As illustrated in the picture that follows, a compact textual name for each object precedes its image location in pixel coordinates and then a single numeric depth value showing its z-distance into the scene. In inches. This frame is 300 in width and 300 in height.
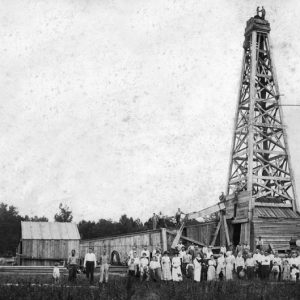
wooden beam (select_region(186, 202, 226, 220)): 1450.5
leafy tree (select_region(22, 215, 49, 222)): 4058.8
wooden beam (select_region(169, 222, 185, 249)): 1337.4
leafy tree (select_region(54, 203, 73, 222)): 4021.2
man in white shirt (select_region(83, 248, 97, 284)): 832.5
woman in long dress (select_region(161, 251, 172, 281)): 853.8
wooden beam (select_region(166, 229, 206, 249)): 1372.7
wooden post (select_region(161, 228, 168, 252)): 1304.1
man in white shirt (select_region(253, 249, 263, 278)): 962.2
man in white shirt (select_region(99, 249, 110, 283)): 784.9
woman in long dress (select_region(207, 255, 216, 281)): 904.1
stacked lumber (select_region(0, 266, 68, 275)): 1101.4
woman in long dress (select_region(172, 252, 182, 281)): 848.3
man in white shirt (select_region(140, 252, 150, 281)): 880.3
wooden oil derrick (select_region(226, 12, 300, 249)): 1375.5
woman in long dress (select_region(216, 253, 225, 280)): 933.8
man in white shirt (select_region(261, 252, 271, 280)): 955.3
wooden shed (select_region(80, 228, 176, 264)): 1336.9
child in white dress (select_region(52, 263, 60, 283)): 812.4
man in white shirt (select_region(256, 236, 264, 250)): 1216.8
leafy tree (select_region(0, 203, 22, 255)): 3235.7
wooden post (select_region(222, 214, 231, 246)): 1389.0
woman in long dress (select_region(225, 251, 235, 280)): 920.1
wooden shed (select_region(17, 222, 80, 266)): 1489.9
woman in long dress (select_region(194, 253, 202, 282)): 867.2
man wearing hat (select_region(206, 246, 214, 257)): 940.2
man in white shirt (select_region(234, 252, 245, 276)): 957.2
